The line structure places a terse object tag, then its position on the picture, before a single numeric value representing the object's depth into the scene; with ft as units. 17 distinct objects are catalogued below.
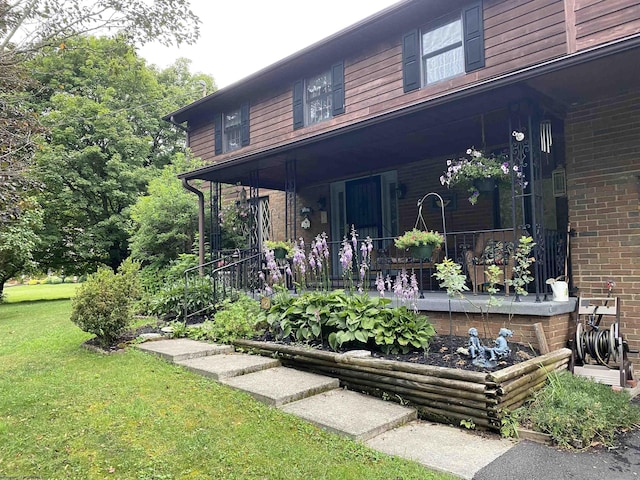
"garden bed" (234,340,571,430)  11.31
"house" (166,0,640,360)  16.69
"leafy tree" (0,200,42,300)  39.40
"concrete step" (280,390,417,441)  11.14
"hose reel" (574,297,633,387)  14.44
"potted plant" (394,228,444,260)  18.30
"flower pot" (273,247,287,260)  25.33
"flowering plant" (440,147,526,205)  18.69
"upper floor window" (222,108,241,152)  42.27
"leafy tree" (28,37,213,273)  54.44
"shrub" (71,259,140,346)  19.17
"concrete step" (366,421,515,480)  9.61
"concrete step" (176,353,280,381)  15.47
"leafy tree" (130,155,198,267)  36.91
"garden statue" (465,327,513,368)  13.05
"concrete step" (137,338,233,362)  17.81
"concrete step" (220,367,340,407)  13.17
